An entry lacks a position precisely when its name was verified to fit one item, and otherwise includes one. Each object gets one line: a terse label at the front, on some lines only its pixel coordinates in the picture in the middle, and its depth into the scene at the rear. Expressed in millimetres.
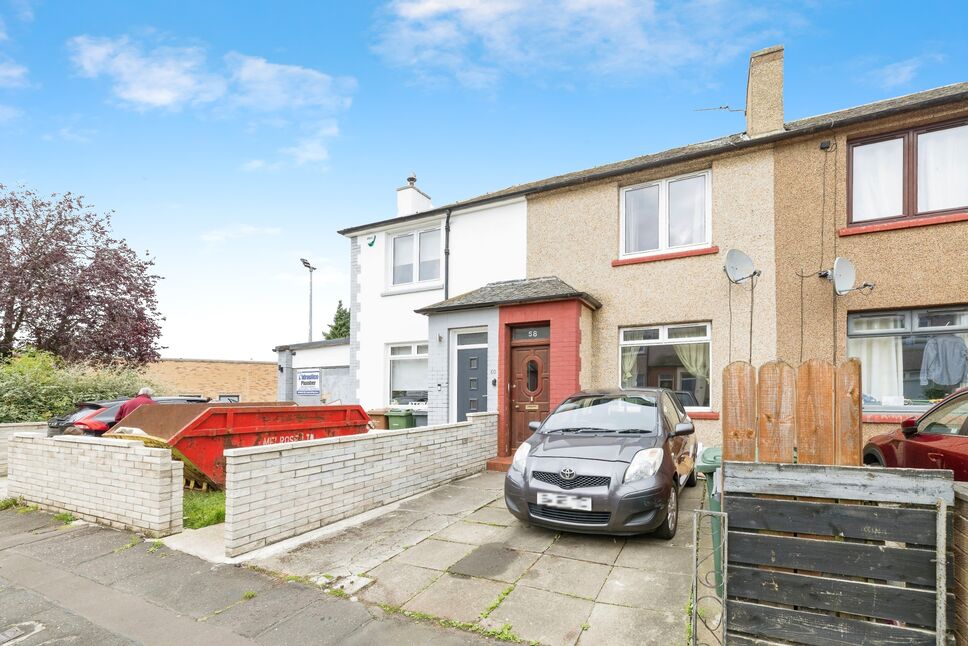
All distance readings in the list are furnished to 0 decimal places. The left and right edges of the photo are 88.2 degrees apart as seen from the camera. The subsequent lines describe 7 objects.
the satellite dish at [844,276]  7695
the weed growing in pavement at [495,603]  3678
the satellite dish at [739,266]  8414
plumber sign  15602
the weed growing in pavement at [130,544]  5207
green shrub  10984
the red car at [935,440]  3930
